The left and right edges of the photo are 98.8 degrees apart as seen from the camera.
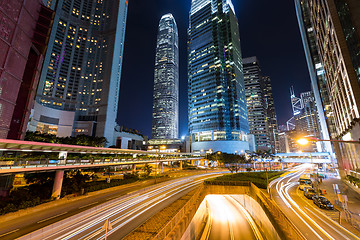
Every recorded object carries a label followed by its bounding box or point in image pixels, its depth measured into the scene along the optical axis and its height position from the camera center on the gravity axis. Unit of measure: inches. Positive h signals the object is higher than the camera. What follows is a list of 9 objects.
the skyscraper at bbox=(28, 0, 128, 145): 4403.5 +2698.2
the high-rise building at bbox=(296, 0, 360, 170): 1025.5 +727.0
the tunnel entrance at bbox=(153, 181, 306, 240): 442.4 -229.9
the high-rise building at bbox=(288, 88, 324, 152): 4795.8 +225.0
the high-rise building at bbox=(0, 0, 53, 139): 1186.0 +815.5
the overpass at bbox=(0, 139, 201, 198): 797.9 -54.2
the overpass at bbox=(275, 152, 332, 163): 3267.0 -120.8
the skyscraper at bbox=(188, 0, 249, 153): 4957.7 +2412.1
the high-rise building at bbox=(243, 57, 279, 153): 7298.2 +1529.0
